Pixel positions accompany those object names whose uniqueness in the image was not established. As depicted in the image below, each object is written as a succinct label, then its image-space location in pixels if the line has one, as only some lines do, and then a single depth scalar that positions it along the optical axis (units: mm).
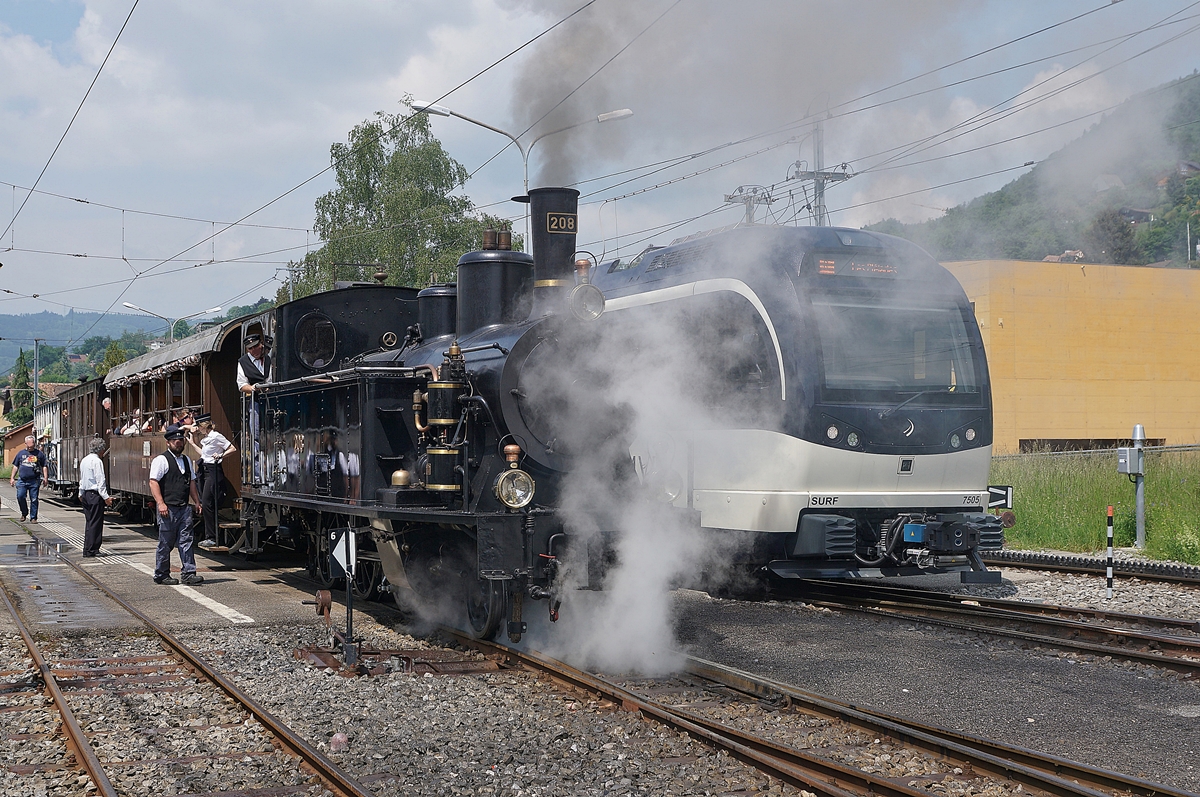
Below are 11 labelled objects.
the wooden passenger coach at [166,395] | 13055
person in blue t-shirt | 20688
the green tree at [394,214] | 35344
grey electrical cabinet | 11930
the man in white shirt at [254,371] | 10982
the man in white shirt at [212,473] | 12414
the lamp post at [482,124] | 8727
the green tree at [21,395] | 86369
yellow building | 31500
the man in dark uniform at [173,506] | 11281
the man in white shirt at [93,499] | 13555
